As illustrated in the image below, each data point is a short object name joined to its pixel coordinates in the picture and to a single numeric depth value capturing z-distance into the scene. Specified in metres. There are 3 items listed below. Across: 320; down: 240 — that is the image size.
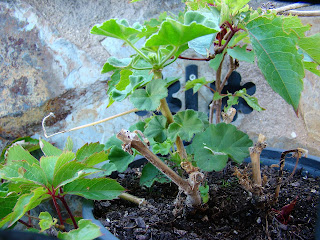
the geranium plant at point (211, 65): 0.20
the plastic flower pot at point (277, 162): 0.28
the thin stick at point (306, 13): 0.34
